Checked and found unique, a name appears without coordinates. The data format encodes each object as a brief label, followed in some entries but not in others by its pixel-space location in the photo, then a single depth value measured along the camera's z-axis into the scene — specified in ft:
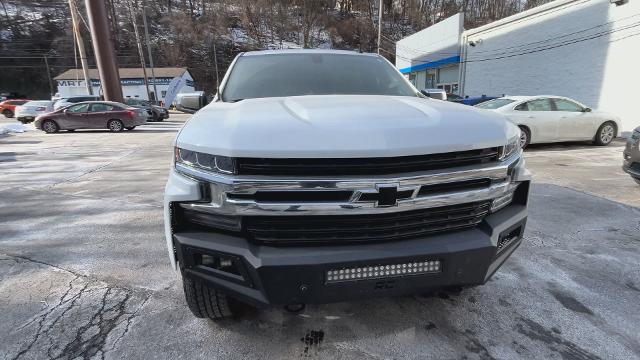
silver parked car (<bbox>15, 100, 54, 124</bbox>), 72.18
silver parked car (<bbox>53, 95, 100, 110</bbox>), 69.96
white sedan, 30.25
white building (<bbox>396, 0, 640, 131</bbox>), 42.55
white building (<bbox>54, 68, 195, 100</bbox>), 143.84
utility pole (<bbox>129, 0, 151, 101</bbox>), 110.42
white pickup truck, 5.52
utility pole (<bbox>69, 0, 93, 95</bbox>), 76.02
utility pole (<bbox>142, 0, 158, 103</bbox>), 128.57
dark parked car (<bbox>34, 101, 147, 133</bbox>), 52.80
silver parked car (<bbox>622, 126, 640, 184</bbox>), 16.97
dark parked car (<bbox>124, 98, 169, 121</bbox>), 74.63
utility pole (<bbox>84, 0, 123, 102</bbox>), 65.16
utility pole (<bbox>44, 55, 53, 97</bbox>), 186.80
